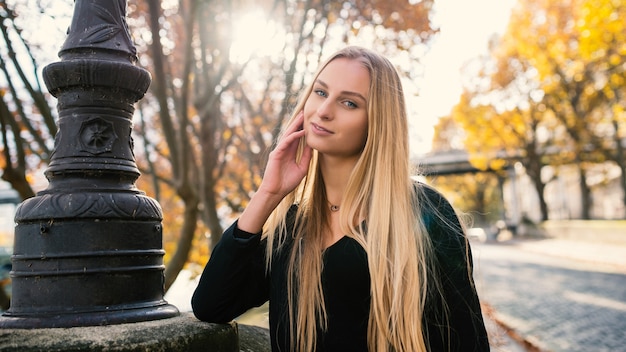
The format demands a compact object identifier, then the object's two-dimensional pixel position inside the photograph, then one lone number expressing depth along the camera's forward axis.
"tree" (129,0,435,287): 6.23
